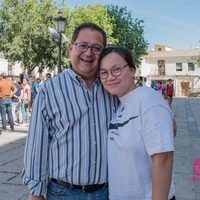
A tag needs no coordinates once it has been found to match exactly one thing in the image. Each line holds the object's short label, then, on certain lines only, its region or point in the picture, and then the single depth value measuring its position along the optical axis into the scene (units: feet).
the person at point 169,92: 64.48
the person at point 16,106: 41.38
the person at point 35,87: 43.51
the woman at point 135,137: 5.35
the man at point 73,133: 6.12
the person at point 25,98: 41.57
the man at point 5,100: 34.13
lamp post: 39.81
